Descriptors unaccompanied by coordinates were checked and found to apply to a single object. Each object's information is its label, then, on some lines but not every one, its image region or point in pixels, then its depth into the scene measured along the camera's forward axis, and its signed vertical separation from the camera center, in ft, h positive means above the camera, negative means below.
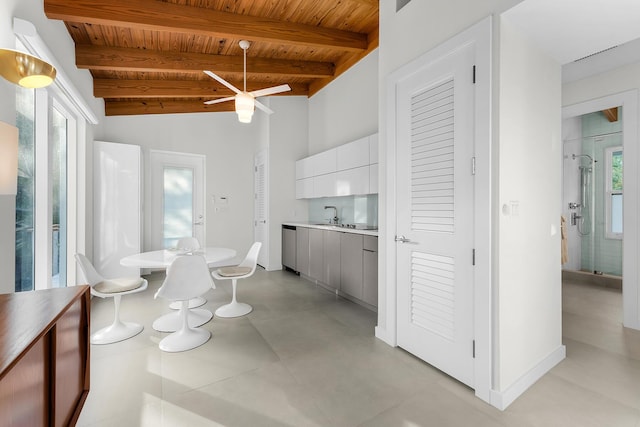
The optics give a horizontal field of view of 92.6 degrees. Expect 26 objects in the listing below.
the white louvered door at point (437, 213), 6.45 -0.01
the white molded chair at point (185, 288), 8.31 -2.08
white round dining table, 9.00 -1.43
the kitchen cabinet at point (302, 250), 15.69 -1.96
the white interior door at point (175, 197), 17.54 +0.96
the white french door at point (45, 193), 7.95 +0.66
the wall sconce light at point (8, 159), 3.85 +0.72
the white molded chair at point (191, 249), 11.56 -1.35
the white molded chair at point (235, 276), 10.91 -2.30
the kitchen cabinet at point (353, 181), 13.23 +1.45
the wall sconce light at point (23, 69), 4.42 +2.15
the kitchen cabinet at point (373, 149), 12.55 +2.66
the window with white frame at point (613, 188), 15.40 +1.22
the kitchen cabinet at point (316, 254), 14.37 -1.99
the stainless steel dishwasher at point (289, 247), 17.03 -1.93
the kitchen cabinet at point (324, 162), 15.51 +2.69
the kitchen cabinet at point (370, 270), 10.87 -2.10
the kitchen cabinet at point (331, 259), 13.12 -2.02
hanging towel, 15.77 -1.59
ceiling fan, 10.81 +3.99
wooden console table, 3.03 -1.82
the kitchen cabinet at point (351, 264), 11.73 -2.04
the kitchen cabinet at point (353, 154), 13.23 +2.68
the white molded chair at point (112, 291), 8.80 -2.27
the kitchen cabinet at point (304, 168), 17.43 +2.64
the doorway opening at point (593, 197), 15.37 +0.82
